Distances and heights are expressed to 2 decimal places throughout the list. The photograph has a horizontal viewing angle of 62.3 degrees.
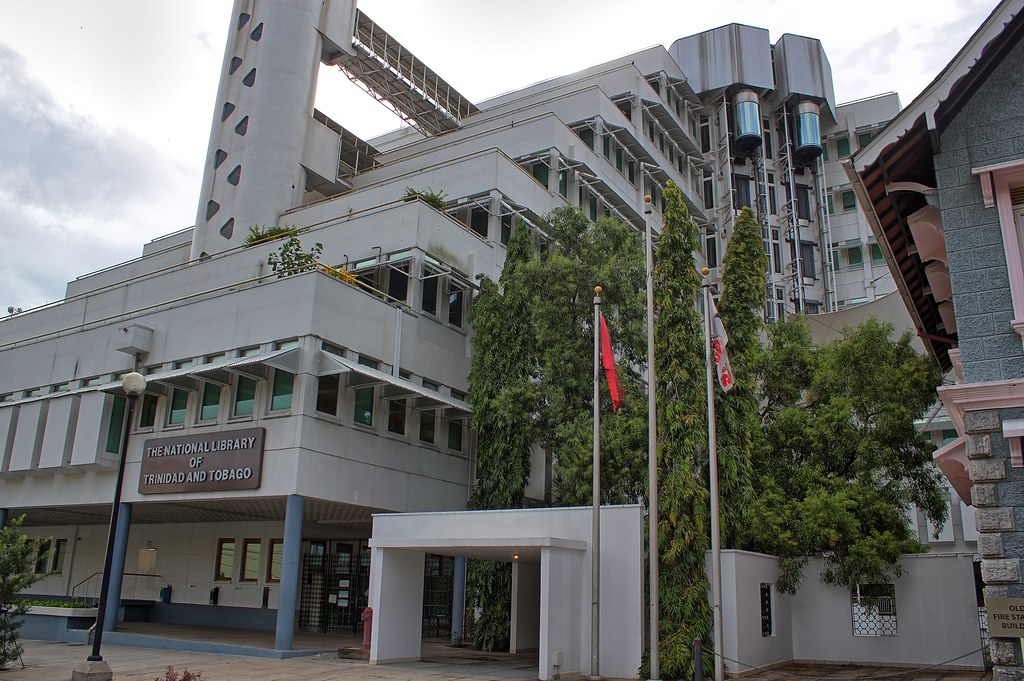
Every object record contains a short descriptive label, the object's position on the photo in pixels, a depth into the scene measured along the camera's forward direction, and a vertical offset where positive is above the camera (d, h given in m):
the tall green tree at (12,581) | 18.48 -0.22
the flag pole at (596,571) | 18.02 +0.32
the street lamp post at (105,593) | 15.00 -0.35
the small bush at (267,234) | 33.22 +13.31
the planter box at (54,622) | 26.95 -1.55
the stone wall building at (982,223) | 10.77 +5.04
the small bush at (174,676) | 13.59 -1.58
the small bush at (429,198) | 30.91 +13.72
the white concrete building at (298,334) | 25.55 +7.81
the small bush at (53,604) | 27.60 -1.03
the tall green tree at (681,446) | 18.83 +3.26
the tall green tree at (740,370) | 21.66 +5.97
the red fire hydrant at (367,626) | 22.41 -1.17
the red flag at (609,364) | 18.55 +4.76
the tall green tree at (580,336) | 24.81 +7.69
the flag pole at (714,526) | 17.55 +1.27
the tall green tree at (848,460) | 22.17 +3.66
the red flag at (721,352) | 17.41 +4.86
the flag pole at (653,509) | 16.38 +1.50
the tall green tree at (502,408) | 25.72 +5.32
